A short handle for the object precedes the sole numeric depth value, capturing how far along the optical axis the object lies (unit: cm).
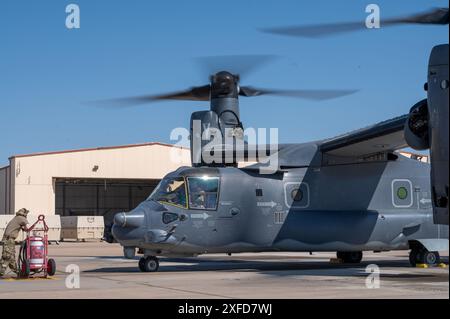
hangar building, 5097
